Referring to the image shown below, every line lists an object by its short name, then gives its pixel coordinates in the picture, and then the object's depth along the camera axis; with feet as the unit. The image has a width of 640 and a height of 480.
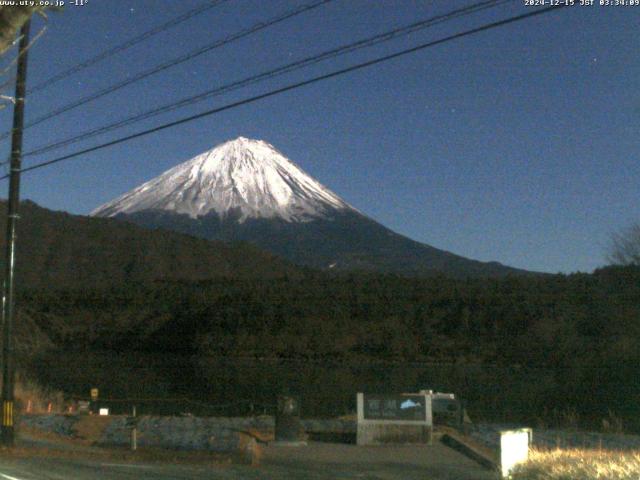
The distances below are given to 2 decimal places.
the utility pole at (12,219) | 54.44
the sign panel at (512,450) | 39.86
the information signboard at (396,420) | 58.39
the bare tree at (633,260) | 177.64
